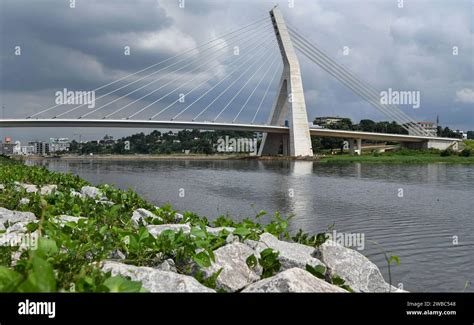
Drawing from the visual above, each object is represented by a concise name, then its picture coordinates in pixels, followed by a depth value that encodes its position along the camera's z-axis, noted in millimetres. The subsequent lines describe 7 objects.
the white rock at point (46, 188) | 7328
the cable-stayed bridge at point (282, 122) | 42562
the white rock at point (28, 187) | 6956
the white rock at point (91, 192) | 7552
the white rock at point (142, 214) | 5417
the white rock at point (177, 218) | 5344
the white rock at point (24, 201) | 5438
